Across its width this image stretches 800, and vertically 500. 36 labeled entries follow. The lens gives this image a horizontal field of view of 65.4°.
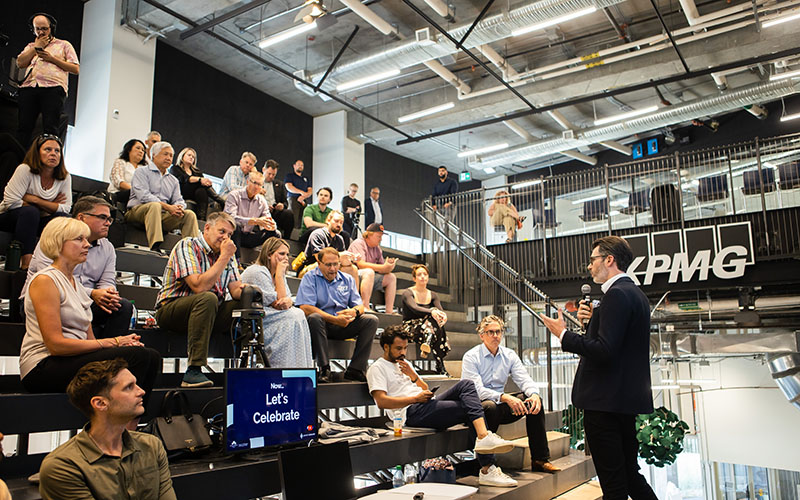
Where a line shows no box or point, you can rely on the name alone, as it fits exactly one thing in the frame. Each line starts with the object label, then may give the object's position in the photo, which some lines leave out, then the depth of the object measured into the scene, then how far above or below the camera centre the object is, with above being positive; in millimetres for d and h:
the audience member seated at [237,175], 7227 +1956
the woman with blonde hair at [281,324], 4074 +130
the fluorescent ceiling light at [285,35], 8691 +4419
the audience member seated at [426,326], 5969 +150
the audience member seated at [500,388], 4699 -378
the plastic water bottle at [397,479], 4011 -893
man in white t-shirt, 4395 -394
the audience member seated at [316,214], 7786 +1678
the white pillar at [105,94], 9508 +3918
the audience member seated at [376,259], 6922 +942
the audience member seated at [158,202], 5418 +1284
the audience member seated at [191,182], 6695 +1742
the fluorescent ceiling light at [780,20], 8078 +4165
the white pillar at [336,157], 13656 +4101
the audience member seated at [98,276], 3330 +391
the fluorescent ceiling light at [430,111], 11887 +4445
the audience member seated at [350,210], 9766 +2080
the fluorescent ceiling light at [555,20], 8250 +4319
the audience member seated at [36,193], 4094 +1038
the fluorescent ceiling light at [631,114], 11586 +4186
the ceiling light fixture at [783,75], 9623 +4045
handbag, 2859 -390
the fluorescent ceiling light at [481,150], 13039 +3993
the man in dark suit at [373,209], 10703 +2314
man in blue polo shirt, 4785 +278
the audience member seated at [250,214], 6289 +1334
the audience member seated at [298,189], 9567 +2462
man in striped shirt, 3539 +344
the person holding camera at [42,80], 5289 +2264
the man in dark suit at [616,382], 2866 -200
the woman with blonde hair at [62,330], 2699 +74
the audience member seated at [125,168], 5828 +1692
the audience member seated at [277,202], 7645 +1789
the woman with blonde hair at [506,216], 10836 +2158
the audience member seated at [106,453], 2072 -370
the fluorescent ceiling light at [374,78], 10213 +4324
